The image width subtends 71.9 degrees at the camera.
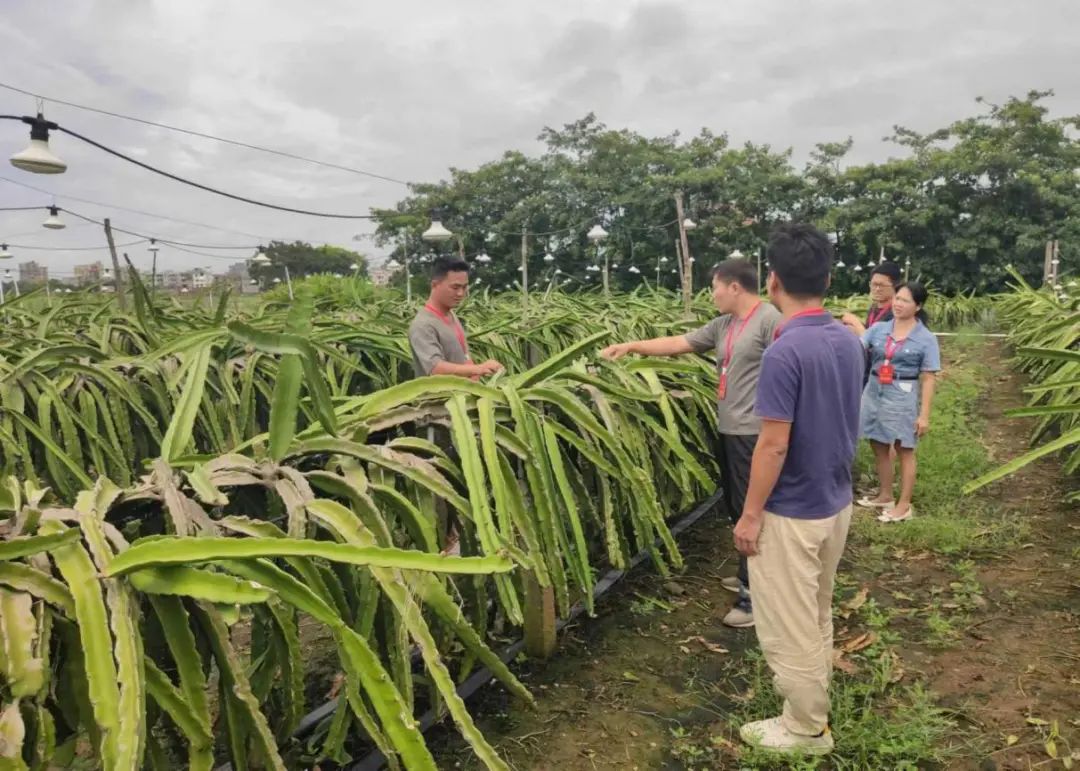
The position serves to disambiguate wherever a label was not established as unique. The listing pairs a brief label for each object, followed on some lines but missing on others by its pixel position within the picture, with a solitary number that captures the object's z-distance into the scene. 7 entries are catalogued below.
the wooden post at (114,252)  6.28
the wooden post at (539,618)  2.12
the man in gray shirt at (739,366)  2.65
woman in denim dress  3.68
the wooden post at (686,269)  6.95
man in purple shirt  1.87
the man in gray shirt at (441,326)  3.11
